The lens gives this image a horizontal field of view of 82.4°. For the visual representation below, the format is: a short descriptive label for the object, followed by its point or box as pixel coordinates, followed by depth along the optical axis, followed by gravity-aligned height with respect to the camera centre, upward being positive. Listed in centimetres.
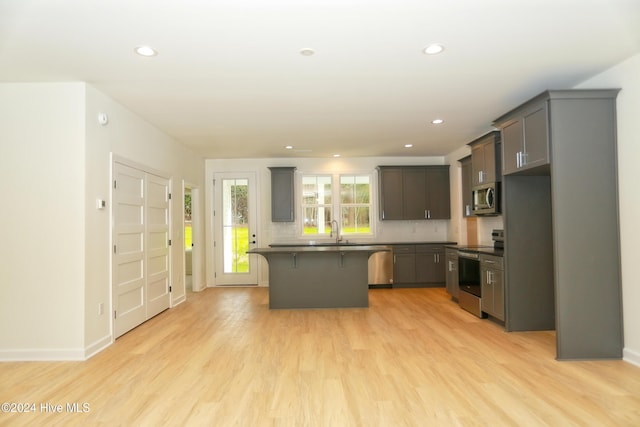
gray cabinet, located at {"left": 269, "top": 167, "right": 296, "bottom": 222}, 731 +58
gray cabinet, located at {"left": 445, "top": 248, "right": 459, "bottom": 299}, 573 -87
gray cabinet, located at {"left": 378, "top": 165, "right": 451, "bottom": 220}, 742 +55
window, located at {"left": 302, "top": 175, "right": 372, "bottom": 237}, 763 +32
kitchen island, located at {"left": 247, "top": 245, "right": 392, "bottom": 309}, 545 -89
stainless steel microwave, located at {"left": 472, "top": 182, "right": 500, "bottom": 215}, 488 +26
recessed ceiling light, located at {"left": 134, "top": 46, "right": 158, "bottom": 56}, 283 +136
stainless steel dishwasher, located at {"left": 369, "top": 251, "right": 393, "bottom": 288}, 710 -100
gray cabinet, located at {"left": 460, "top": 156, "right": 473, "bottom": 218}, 627 +56
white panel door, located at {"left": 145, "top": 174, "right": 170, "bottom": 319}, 490 -30
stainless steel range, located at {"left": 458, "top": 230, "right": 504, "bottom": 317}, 489 -80
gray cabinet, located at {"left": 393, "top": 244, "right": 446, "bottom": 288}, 709 -90
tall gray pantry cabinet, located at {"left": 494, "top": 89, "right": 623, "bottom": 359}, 333 -5
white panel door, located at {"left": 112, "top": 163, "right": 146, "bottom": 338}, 410 -30
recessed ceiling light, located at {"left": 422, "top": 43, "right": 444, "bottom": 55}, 287 +136
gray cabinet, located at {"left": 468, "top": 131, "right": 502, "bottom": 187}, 483 +82
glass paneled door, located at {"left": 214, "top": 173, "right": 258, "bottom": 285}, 754 -24
